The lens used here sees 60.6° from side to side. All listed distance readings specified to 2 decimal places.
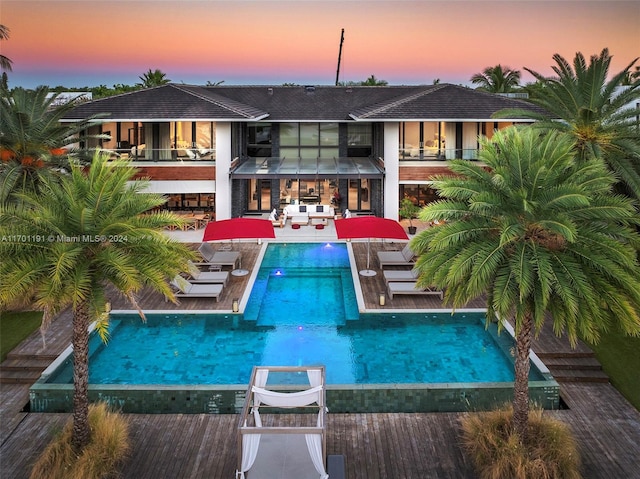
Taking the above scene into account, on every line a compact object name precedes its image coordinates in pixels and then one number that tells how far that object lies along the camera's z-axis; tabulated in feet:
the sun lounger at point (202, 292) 61.21
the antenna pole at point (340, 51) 187.01
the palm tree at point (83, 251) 30.71
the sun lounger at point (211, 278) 64.95
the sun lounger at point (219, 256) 72.59
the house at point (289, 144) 92.48
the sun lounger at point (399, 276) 65.31
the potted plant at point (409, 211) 88.69
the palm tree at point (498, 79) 184.14
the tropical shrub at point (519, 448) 32.12
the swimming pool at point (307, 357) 41.11
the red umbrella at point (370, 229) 69.21
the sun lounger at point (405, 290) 61.87
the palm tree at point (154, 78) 218.59
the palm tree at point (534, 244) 30.86
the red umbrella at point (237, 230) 70.33
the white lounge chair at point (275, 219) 96.63
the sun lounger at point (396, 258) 71.51
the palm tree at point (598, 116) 60.59
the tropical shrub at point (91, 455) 31.91
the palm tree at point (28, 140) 59.31
